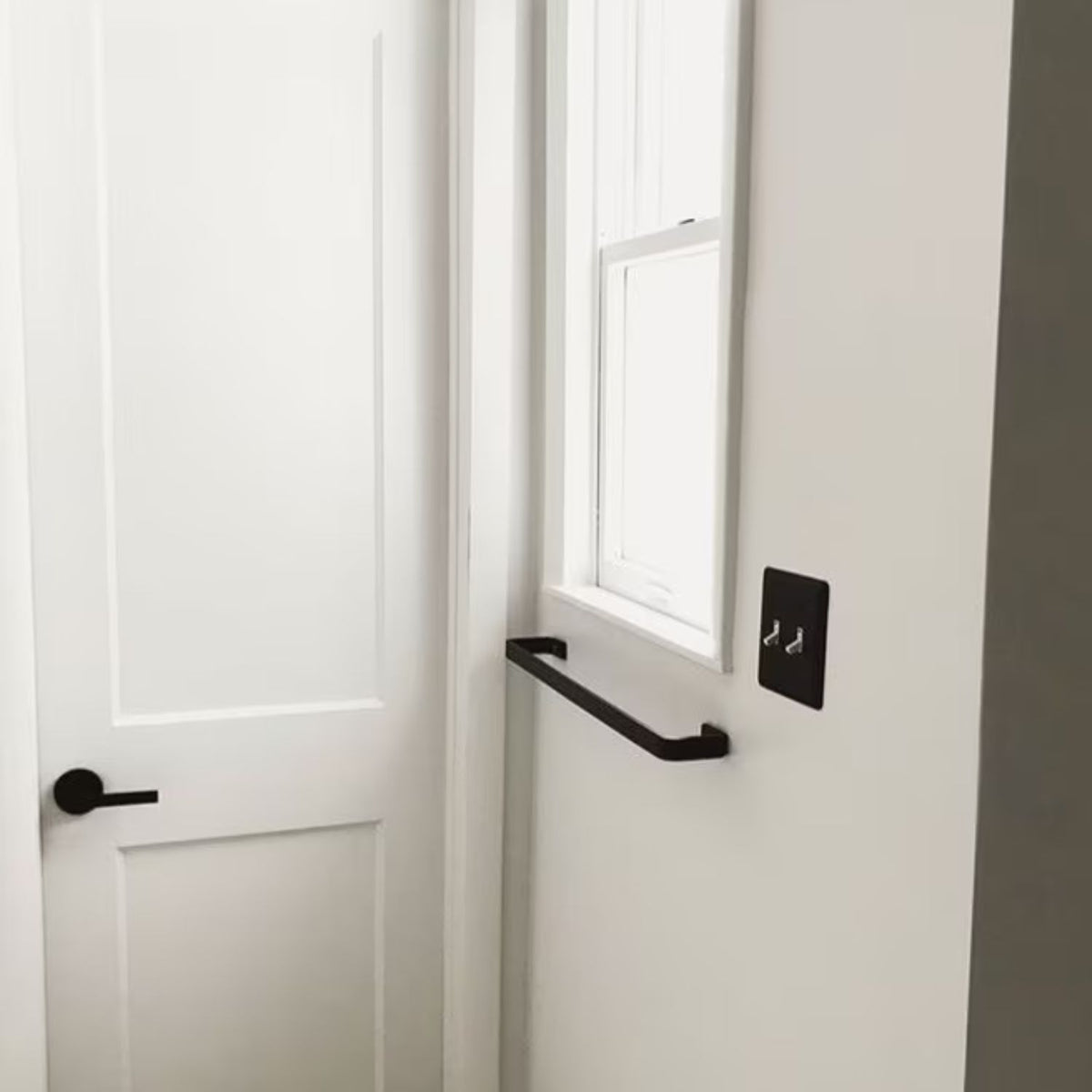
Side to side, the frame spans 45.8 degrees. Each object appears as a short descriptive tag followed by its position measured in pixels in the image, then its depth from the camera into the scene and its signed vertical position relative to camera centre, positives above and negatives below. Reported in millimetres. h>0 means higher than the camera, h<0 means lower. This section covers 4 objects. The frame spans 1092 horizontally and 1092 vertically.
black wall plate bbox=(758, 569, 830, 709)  1045 -181
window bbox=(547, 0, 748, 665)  1412 +135
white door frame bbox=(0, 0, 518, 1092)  1562 -228
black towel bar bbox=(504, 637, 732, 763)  1201 -307
